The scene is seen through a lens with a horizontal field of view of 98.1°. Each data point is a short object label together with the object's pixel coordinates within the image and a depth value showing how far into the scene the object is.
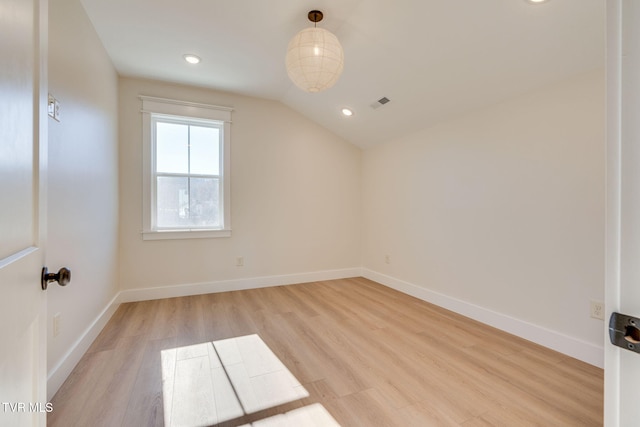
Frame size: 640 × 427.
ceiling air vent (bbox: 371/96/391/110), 3.06
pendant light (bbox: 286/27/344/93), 1.90
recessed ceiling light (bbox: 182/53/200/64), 2.76
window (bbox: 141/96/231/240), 3.32
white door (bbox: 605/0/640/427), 0.46
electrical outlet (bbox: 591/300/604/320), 1.94
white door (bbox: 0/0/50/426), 0.57
